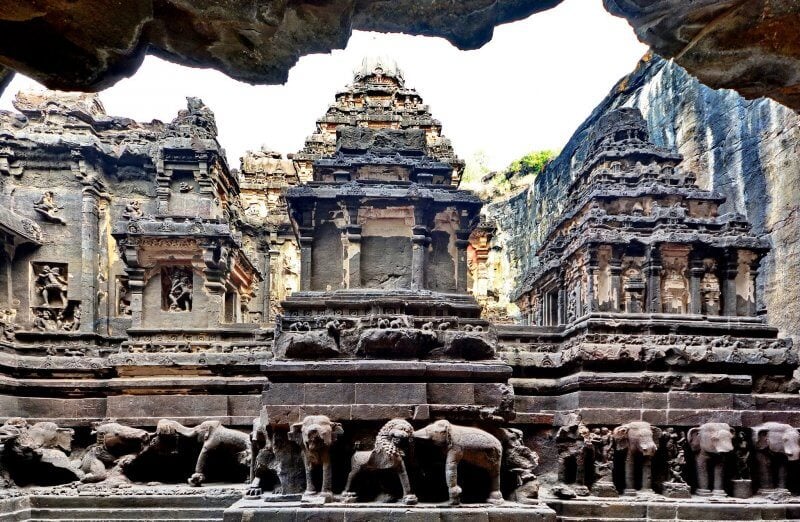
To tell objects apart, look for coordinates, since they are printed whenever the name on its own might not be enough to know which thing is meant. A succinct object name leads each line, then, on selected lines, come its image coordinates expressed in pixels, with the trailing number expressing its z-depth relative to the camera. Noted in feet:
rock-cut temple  20.04
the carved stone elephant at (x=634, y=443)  26.96
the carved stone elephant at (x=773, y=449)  27.09
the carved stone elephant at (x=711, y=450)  26.96
